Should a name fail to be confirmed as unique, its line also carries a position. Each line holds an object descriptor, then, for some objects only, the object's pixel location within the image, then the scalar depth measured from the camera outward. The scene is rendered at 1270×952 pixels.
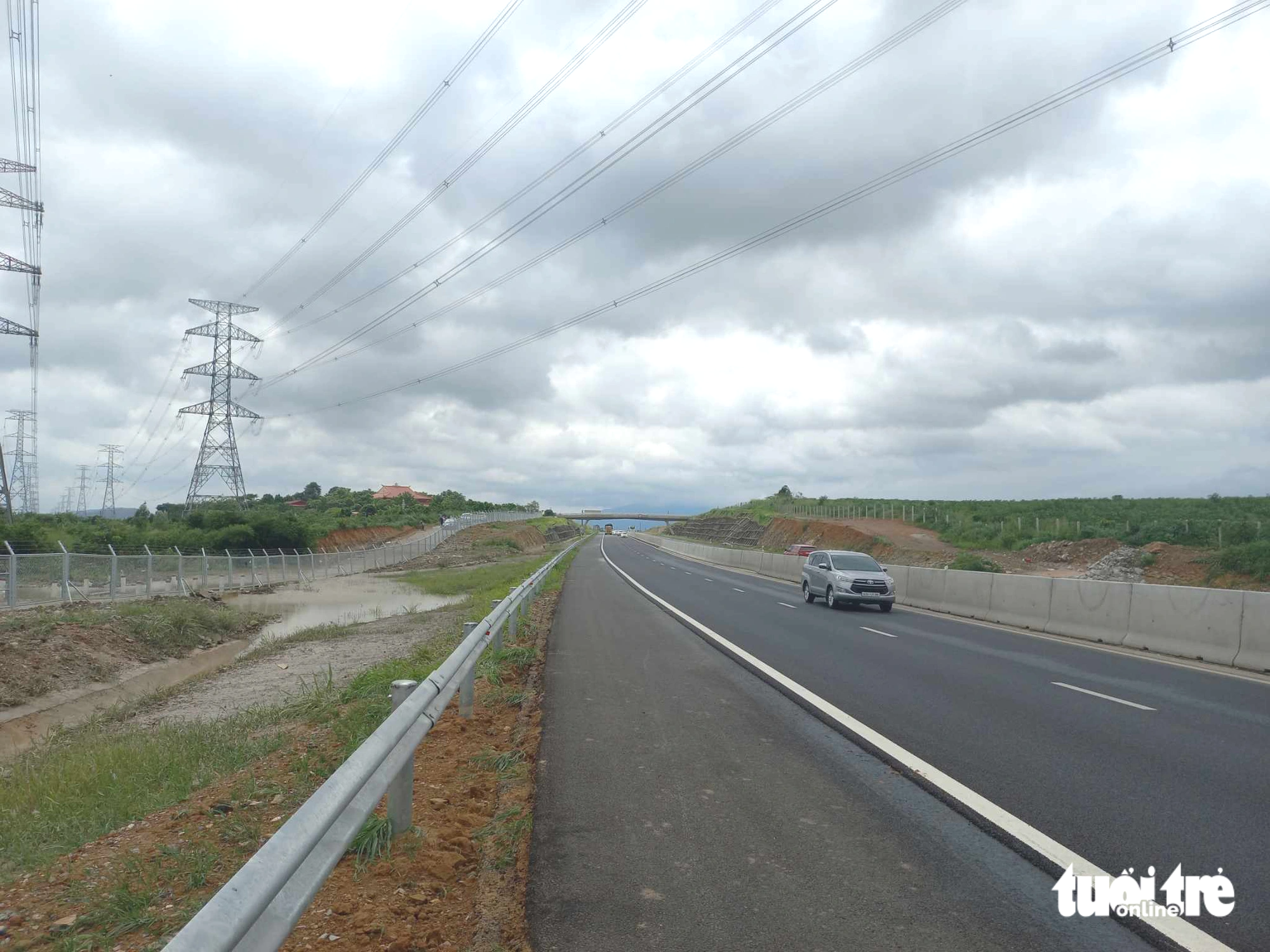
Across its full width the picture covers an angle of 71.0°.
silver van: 24.95
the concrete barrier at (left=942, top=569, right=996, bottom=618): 23.11
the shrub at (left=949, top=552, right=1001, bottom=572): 38.64
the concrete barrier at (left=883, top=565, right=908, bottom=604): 28.60
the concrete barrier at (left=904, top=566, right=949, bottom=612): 25.94
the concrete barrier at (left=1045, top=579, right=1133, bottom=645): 17.77
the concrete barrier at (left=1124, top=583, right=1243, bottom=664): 15.12
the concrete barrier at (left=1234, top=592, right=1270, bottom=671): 14.34
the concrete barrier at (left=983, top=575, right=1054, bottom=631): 20.31
